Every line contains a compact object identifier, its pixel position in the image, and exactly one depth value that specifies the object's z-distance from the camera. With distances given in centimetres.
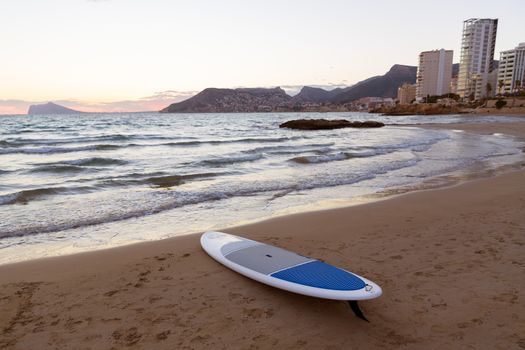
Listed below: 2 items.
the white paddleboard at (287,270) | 316
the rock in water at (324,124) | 3762
